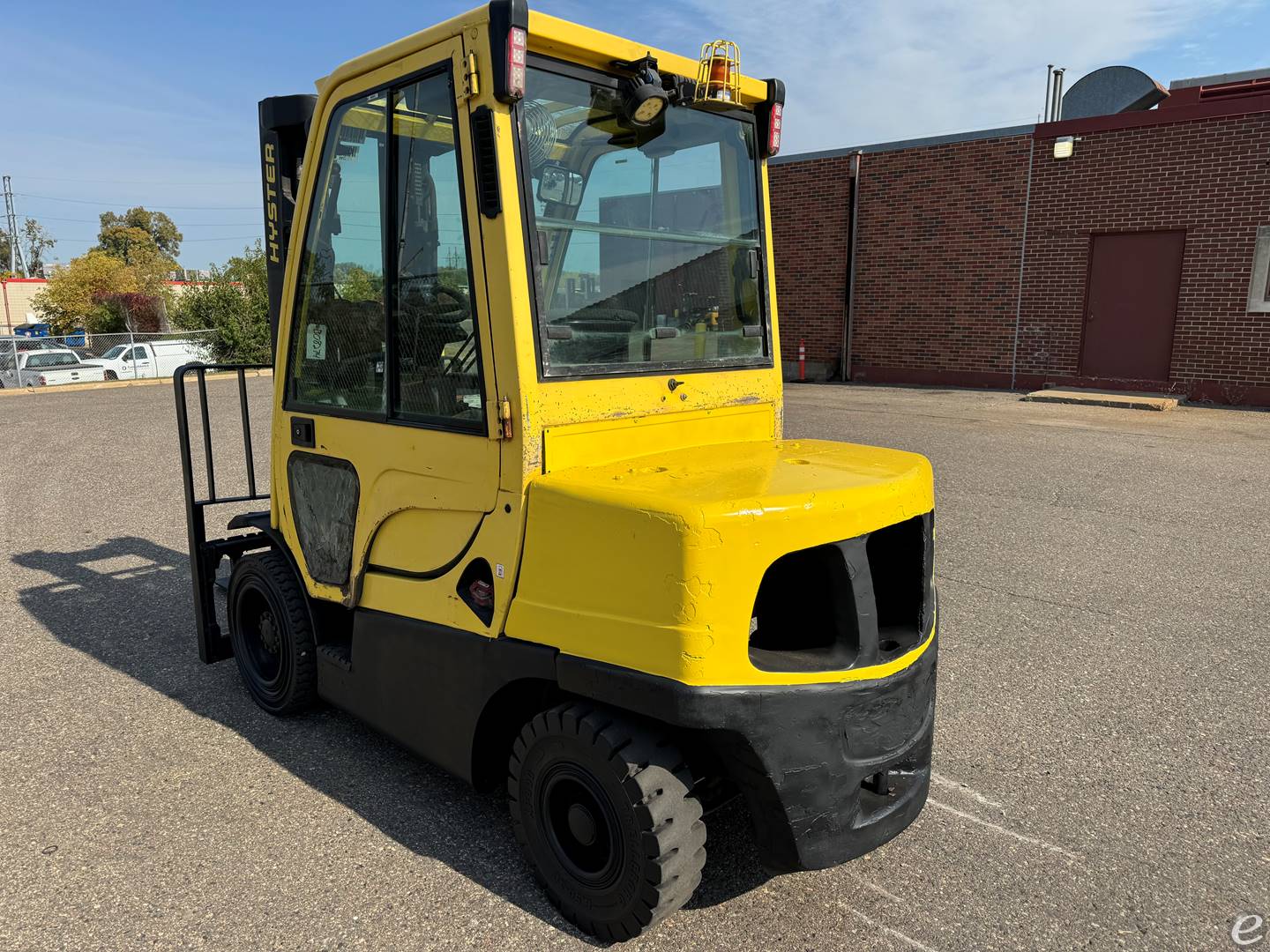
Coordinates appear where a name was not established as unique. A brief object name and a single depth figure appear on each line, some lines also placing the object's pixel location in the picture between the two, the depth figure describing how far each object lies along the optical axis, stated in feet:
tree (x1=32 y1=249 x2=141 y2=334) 152.25
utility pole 251.60
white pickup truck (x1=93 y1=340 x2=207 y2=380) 84.14
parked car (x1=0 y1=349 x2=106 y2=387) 74.54
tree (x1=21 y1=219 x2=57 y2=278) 256.73
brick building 48.34
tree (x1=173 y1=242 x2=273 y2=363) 92.07
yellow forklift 8.07
